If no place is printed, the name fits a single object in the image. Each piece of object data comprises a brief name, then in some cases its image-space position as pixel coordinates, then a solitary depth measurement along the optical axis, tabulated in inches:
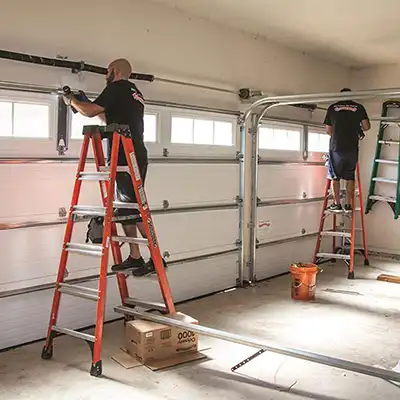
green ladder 299.6
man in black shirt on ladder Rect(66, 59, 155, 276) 147.9
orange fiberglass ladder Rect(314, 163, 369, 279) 254.2
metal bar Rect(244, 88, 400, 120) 157.2
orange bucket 211.6
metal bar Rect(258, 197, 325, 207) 249.0
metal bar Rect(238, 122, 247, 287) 232.1
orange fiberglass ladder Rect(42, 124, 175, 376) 136.5
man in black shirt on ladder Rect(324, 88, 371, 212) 252.7
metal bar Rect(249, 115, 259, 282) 236.1
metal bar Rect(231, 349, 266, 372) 142.7
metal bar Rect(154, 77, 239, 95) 194.7
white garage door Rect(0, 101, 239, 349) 155.0
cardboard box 144.7
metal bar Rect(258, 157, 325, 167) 246.8
